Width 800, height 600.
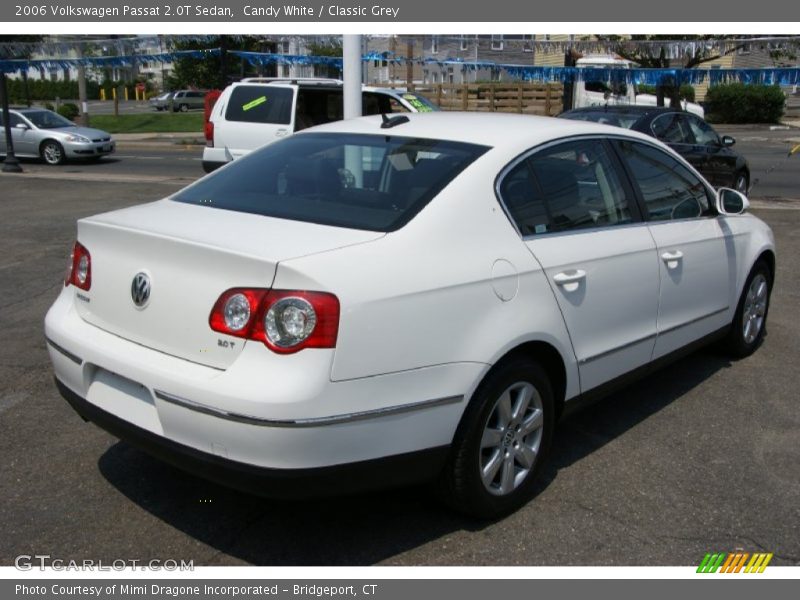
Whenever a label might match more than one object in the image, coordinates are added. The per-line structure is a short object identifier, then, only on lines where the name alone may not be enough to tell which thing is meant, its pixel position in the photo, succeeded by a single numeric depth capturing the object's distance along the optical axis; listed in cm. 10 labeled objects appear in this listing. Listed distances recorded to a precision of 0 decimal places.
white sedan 285
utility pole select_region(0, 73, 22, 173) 1769
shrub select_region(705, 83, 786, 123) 3669
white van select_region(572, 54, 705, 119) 2800
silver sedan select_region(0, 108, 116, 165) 2011
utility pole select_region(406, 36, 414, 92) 2371
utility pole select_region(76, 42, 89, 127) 3018
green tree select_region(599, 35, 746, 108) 1772
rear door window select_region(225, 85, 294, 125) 1384
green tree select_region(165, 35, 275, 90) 2356
